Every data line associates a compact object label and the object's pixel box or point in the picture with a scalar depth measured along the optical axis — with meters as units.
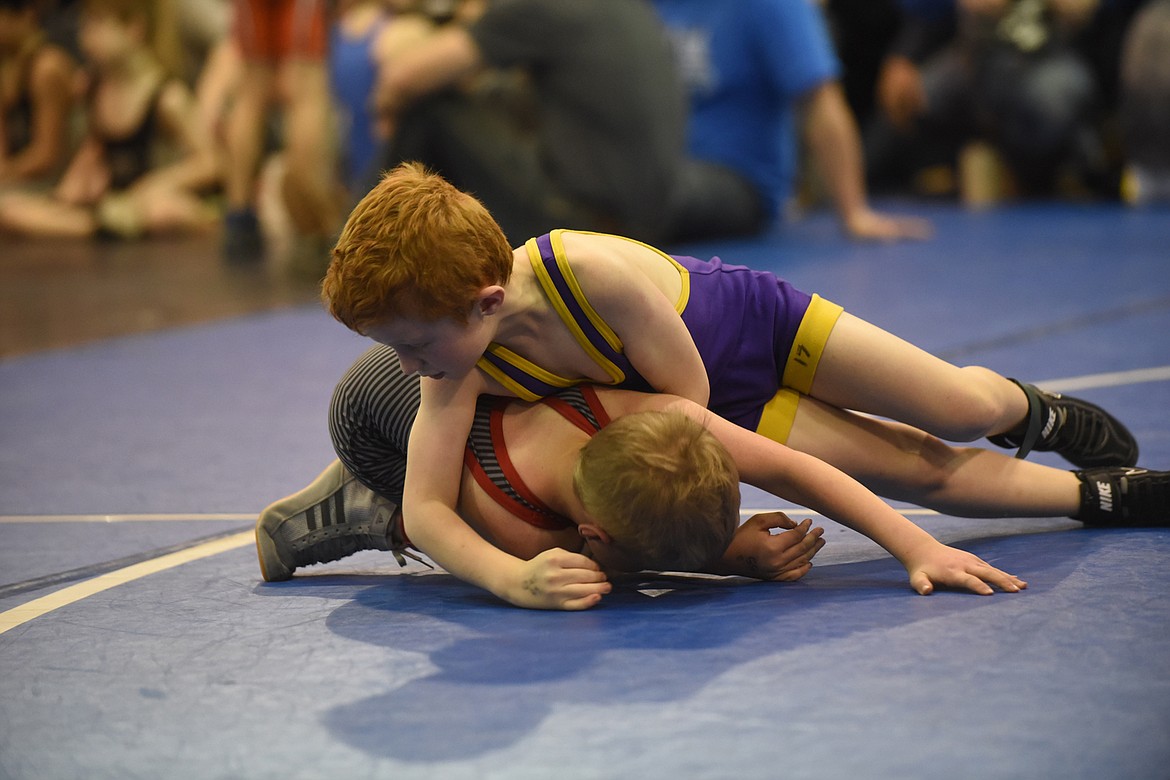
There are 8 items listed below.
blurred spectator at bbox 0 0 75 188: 17.20
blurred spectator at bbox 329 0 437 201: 12.02
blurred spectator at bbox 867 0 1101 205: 14.45
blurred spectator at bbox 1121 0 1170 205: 13.40
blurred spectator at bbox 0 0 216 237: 16.55
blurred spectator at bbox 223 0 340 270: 12.95
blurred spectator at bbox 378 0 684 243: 10.87
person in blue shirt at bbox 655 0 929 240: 12.18
